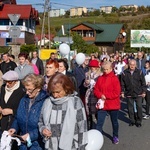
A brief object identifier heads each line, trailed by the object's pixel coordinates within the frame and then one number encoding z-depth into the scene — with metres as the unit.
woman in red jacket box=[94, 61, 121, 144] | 8.24
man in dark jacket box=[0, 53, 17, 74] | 13.35
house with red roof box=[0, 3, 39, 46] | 64.87
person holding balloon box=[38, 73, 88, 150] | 4.58
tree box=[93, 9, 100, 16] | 137.07
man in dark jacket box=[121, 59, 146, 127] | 10.28
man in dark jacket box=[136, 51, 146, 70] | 15.80
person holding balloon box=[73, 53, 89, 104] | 10.12
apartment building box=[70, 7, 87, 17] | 158.46
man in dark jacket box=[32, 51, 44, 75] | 15.06
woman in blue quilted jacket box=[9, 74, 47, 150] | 5.12
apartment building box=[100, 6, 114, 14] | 181.59
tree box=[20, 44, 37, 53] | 41.14
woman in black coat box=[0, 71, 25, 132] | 5.99
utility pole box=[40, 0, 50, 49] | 46.27
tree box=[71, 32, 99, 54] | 51.59
